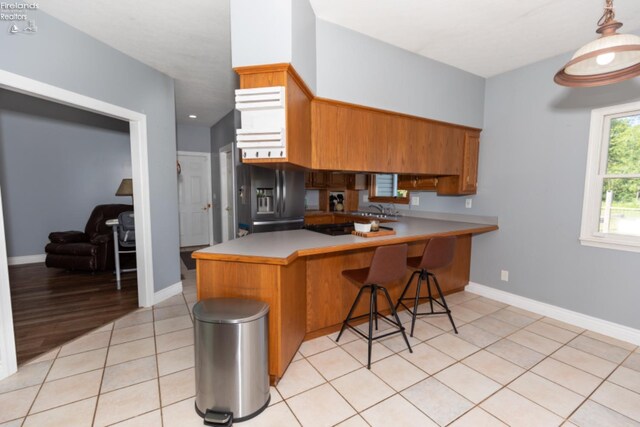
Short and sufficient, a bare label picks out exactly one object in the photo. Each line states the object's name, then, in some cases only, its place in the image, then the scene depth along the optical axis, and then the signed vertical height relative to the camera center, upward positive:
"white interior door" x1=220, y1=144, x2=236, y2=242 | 5.43 -0.13
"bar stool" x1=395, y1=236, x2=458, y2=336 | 2.55 -0.60
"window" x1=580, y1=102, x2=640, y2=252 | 2.57 +0.10
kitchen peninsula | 1.90 -0.64
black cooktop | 2.82 -0.41
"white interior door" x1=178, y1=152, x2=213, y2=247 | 6.05 -0.21
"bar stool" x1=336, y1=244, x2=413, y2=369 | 2.17 -0.63
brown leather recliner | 4.35 -0.98
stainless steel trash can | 1.60 -0.98
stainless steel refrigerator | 3.97 -0.14
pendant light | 1.37 +0.69
